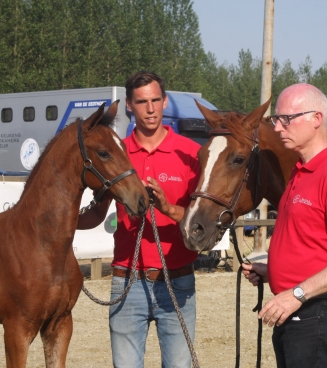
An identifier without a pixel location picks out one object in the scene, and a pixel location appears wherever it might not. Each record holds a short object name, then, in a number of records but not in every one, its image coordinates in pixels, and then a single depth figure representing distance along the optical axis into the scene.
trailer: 13.95
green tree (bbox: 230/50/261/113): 50.56
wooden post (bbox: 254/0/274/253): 12.12
